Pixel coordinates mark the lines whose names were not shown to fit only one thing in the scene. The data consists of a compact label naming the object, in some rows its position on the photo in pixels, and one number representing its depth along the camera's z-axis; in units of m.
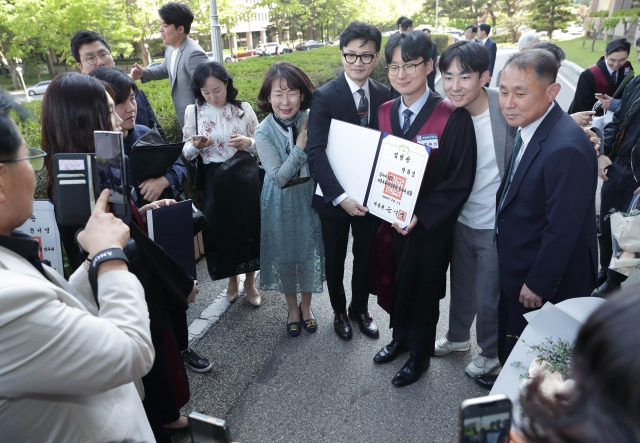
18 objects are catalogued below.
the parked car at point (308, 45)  42.09
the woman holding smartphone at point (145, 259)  1.95
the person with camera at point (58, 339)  1.01
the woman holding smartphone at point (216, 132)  3.51
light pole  6.66
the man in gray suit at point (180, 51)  4.66
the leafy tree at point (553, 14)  37.78
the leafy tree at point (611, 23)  26.75
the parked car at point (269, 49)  38.66
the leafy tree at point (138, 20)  21.58
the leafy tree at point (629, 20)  25.96
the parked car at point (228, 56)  33.29
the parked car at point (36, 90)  23.97
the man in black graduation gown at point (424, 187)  2.68
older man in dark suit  2.20
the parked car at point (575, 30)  50.69
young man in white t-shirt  2.63
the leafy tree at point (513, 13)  46.50
